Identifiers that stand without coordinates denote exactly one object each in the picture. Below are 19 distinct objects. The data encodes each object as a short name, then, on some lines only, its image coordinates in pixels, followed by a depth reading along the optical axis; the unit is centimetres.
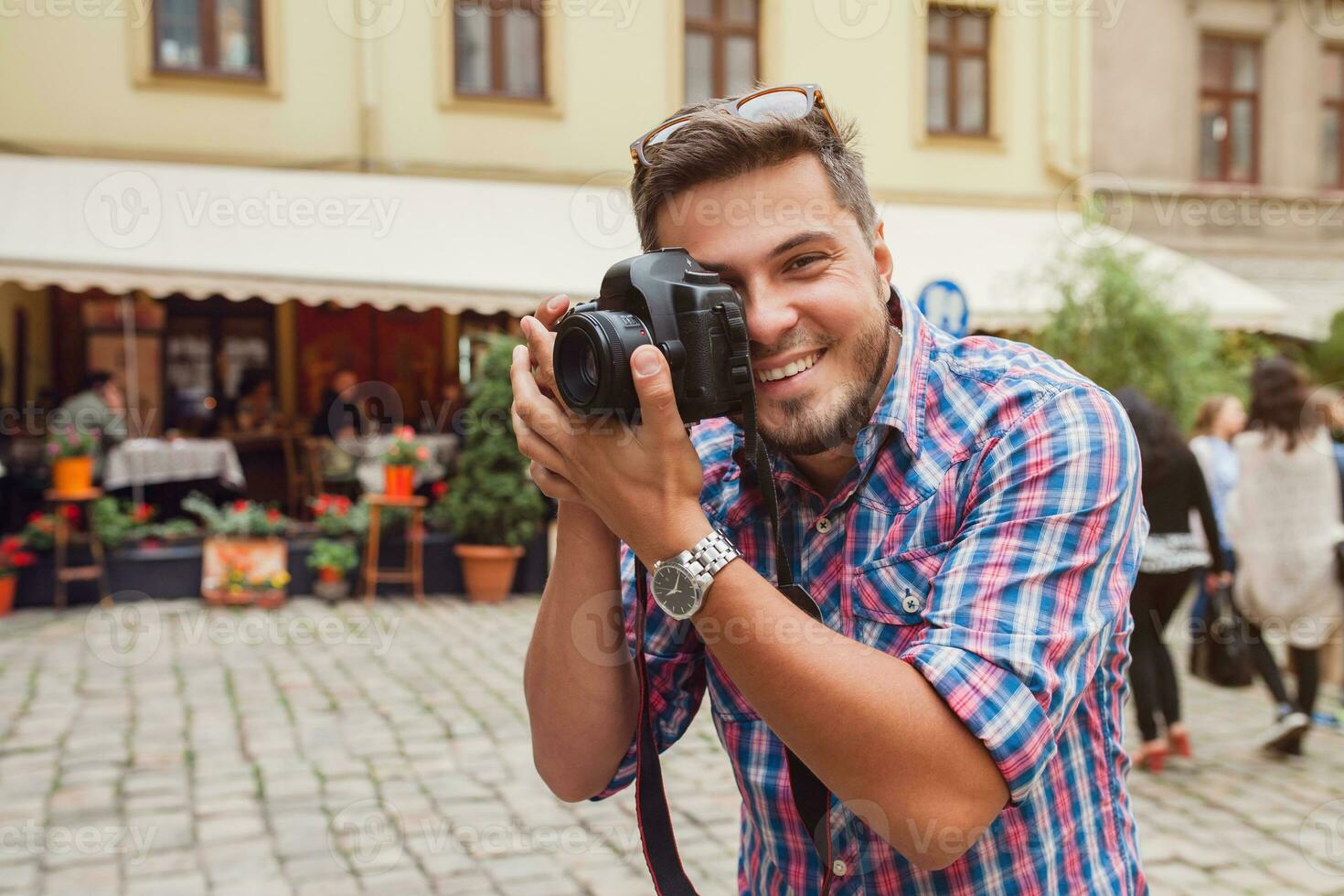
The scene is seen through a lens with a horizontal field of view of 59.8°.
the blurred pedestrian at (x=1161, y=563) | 524
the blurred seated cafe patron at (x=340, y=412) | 1159
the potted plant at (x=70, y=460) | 834
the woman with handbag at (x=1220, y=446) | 730
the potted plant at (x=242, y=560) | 848
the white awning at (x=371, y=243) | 954
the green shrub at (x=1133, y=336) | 972
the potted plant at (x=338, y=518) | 906
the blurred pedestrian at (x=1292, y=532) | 550
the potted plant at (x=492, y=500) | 895
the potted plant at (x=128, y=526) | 845
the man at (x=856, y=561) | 109
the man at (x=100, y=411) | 966
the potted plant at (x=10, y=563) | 817
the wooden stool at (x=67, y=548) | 827
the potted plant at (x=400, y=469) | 883
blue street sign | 616
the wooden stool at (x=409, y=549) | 877
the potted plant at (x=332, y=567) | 875
